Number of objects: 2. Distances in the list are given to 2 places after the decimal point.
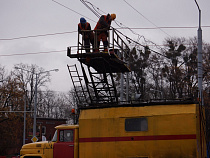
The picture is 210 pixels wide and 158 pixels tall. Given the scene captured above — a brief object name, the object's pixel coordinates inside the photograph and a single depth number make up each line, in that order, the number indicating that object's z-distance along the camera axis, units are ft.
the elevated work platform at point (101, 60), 44.24
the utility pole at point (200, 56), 59.47
